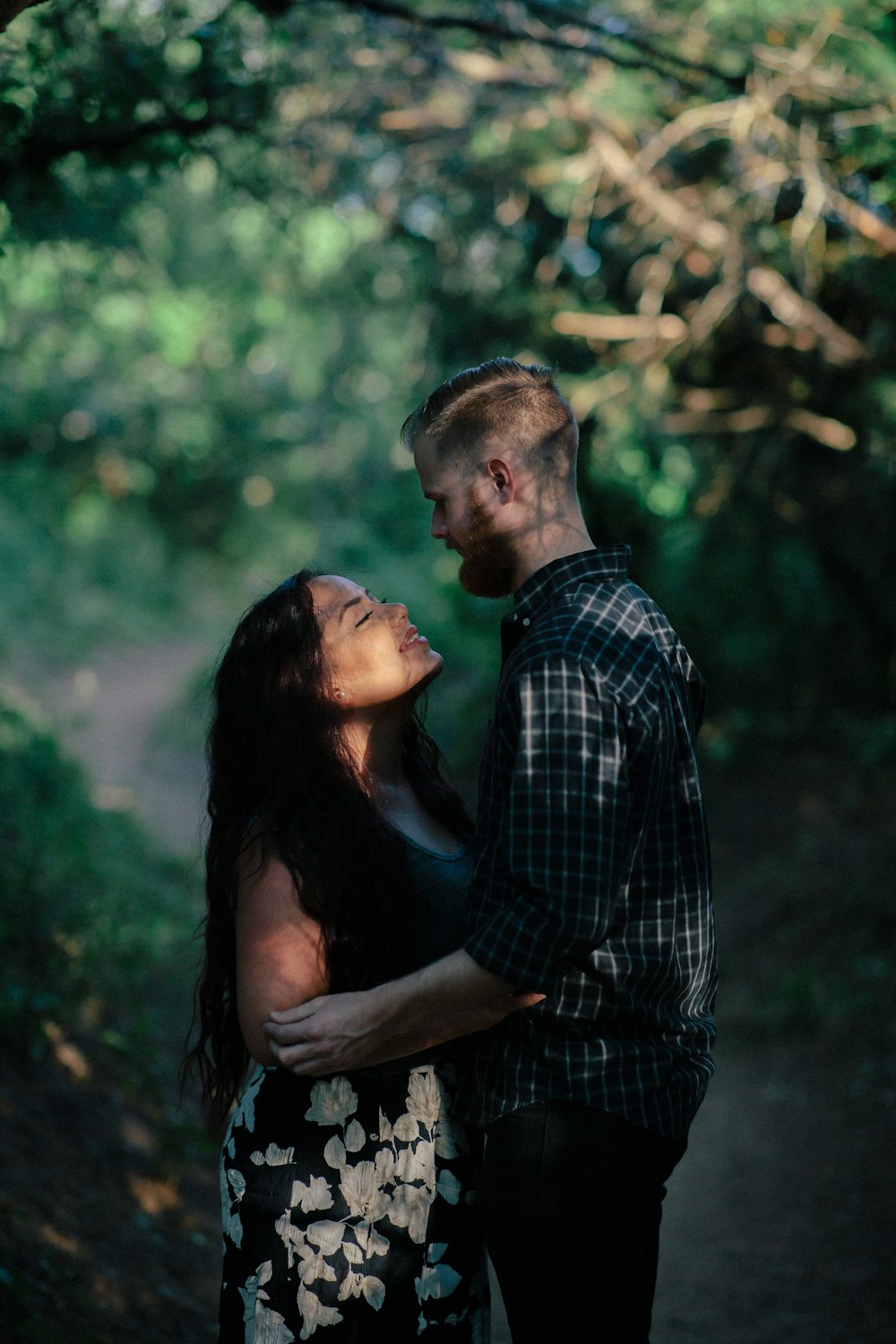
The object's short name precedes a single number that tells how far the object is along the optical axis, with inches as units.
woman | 89.7
